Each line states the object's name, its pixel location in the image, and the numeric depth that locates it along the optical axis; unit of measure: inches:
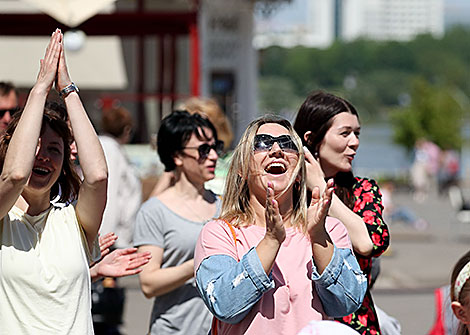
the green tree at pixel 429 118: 3380.9
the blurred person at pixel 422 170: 2213.3
